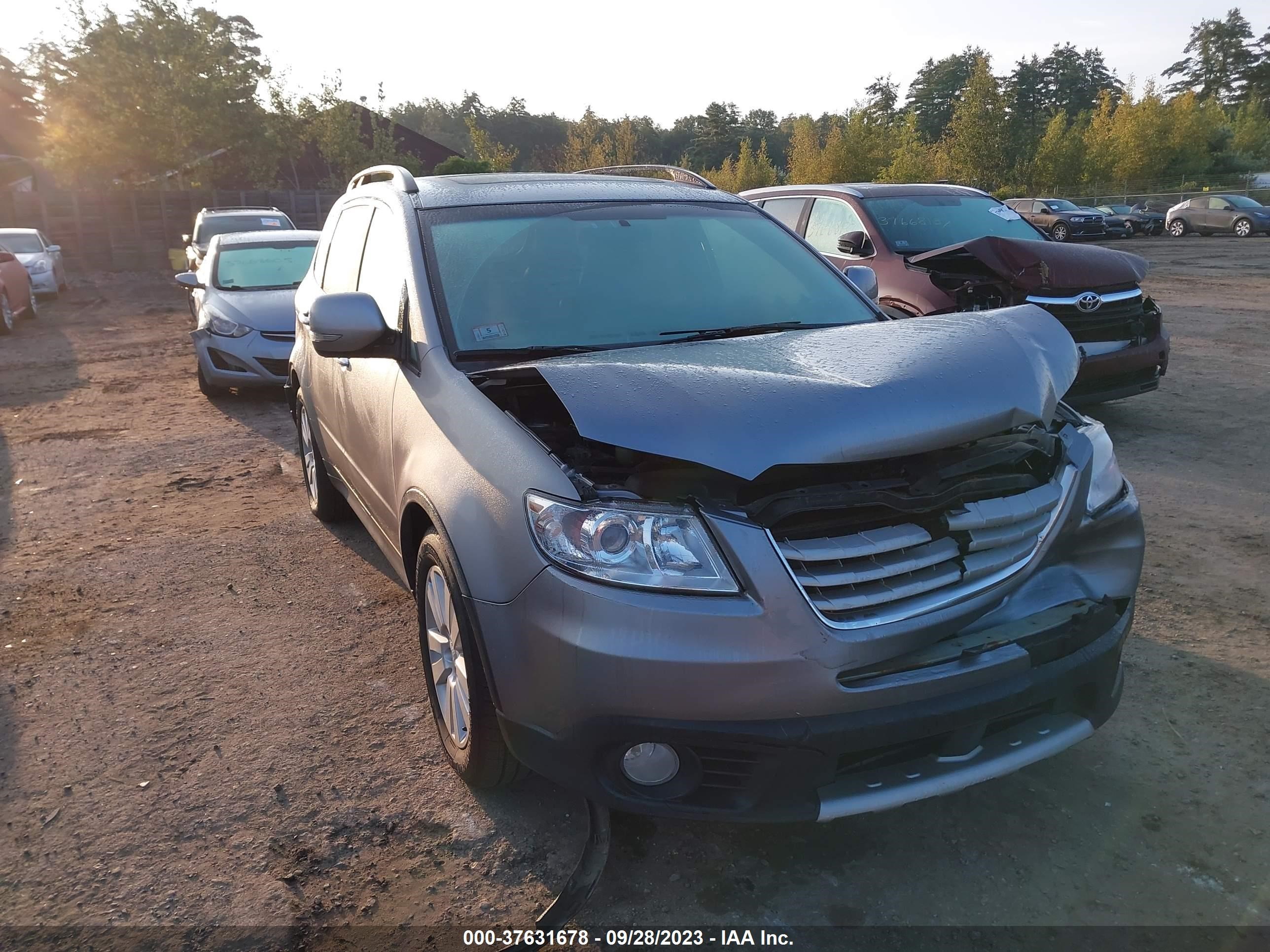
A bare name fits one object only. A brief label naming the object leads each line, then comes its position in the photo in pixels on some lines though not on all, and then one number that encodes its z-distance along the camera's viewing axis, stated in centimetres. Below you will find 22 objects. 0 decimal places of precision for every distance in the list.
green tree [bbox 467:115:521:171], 4006
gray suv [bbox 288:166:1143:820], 216
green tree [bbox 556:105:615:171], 4584
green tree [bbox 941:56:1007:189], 3900
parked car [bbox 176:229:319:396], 884
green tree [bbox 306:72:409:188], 3869
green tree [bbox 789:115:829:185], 4334
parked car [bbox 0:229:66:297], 1908
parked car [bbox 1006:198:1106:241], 2941
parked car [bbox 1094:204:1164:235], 3278
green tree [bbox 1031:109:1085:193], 4300
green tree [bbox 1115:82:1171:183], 4503
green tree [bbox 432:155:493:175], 2977
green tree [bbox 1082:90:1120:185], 4453
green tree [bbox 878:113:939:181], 4006
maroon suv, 652
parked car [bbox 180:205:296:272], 1647
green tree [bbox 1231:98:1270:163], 5747
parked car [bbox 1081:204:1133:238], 3041
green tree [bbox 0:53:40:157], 6512
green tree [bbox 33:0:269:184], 3388
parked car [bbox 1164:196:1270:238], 3027
